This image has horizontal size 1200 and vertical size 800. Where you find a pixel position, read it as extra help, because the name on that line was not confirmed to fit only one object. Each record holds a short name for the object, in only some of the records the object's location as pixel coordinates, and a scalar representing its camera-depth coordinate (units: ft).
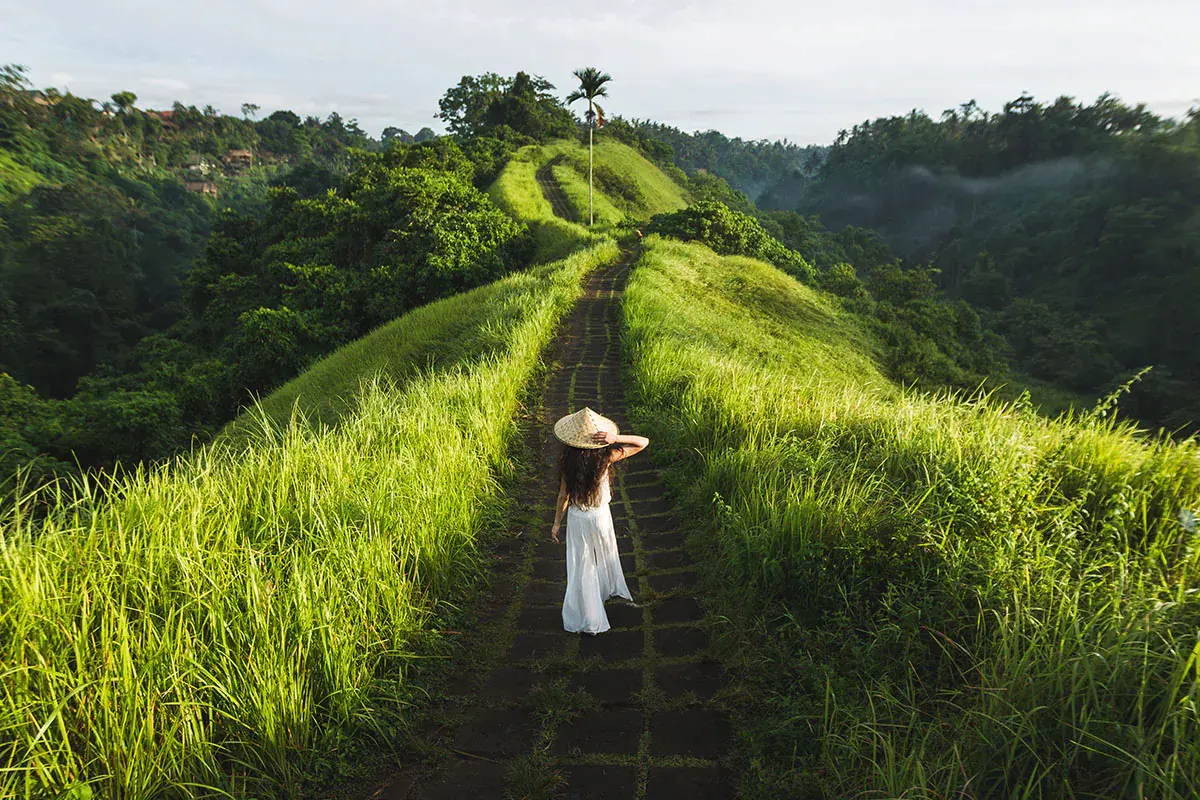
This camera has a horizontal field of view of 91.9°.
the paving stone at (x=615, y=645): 11.84
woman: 12.55
